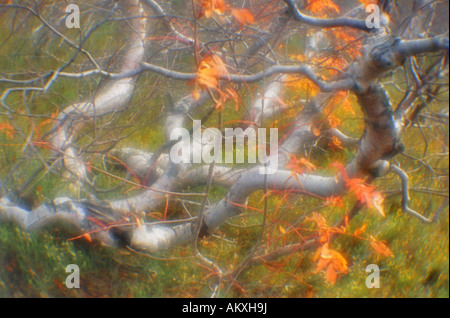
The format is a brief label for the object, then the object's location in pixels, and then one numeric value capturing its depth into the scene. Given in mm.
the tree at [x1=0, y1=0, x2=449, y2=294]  3270
